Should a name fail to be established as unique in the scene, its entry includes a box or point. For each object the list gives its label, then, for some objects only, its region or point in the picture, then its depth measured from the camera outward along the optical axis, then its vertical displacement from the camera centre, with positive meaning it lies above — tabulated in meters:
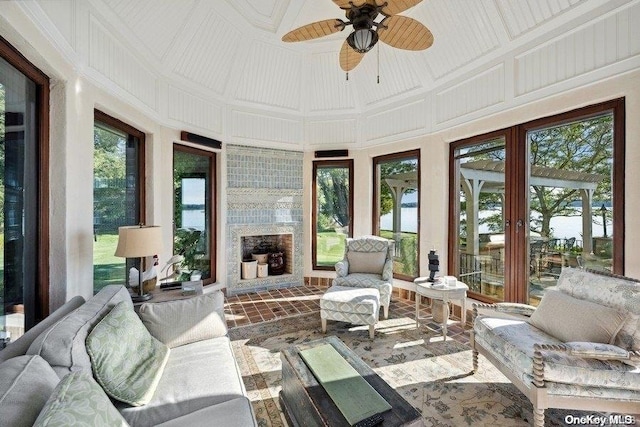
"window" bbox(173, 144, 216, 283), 4.05 +0.06
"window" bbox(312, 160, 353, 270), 5.14 +0.05
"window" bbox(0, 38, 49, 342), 1.72 +0.13
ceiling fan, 2.19 +1.59
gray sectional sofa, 0.96 -0.72
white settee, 1.67 -0.87
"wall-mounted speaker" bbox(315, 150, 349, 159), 4.93 +1.07
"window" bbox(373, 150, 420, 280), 4.43 +0.15
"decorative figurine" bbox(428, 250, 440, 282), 3.27 -0.58
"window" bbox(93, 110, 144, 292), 2.66 +0.25
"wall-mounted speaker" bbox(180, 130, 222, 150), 3.84 +1.06
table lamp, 2.30 -0.24
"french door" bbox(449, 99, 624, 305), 2.54 +0.13
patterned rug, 1.98 -1.36
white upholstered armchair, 3.54 -0.70
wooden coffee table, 1.36 -0.97
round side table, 3.01 -0.82
